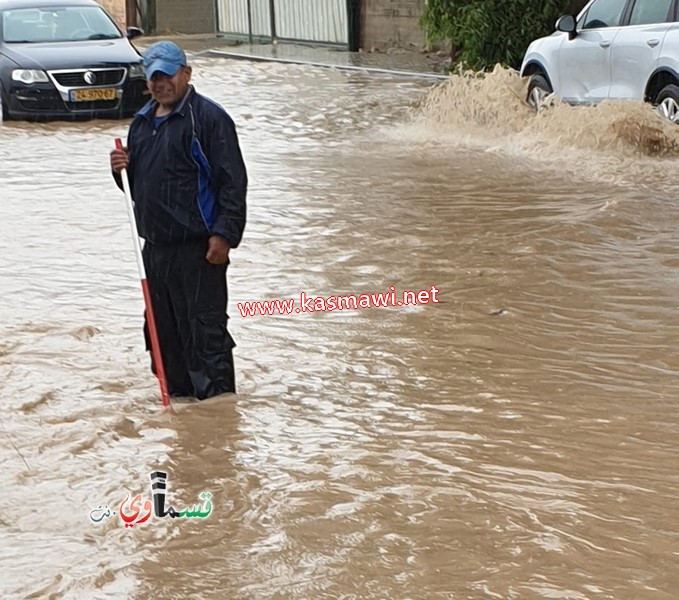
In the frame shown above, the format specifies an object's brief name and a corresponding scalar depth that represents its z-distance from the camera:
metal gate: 28.47
